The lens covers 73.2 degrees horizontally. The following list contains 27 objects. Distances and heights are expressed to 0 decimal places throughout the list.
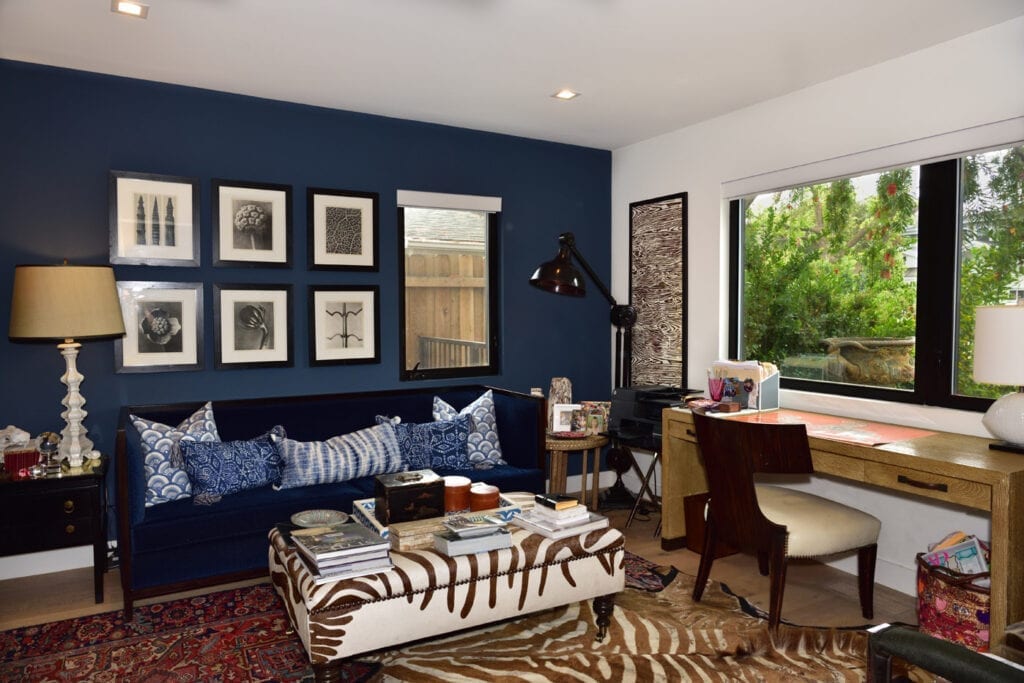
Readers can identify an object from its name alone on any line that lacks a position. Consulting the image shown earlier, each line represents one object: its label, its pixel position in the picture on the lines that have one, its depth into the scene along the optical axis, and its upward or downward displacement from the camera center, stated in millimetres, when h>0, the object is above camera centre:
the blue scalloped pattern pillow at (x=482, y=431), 3873 -610
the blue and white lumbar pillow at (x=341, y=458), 3379 -672
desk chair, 2652 -762
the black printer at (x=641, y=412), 3965 -513
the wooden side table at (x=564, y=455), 3990 -802
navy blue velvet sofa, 2875 -805
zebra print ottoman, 2121 -900
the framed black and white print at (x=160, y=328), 3488 -19
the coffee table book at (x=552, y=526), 2561 -759
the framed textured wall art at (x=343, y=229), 3939 +558
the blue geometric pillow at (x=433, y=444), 3705 -647
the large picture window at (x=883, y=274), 2973 +255
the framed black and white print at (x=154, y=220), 3453 +534
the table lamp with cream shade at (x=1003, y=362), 2416 -126
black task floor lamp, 4066 +89
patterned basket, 2459 -1035
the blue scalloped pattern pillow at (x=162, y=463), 3082 -628
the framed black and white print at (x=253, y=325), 3717 -3
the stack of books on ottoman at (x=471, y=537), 2357 -734
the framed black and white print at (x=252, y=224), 3691 +547
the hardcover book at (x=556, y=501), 2627 -681
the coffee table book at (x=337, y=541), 2182 -711
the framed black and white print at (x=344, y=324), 3965 +4
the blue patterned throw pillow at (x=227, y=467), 3143 -667
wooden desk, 2279 -550
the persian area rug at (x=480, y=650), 2424 -1222
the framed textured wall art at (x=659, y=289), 4457 +248
